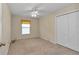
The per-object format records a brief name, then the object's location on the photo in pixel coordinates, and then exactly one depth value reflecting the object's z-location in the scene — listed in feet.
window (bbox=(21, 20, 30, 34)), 12.80
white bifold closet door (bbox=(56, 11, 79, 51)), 6.30
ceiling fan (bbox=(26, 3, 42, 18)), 7.15
